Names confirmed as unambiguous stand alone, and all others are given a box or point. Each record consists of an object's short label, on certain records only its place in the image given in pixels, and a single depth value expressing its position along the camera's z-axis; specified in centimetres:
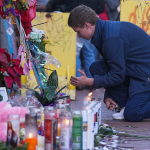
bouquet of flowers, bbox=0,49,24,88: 845
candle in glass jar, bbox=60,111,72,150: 733
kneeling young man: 836
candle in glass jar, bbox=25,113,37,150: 733
